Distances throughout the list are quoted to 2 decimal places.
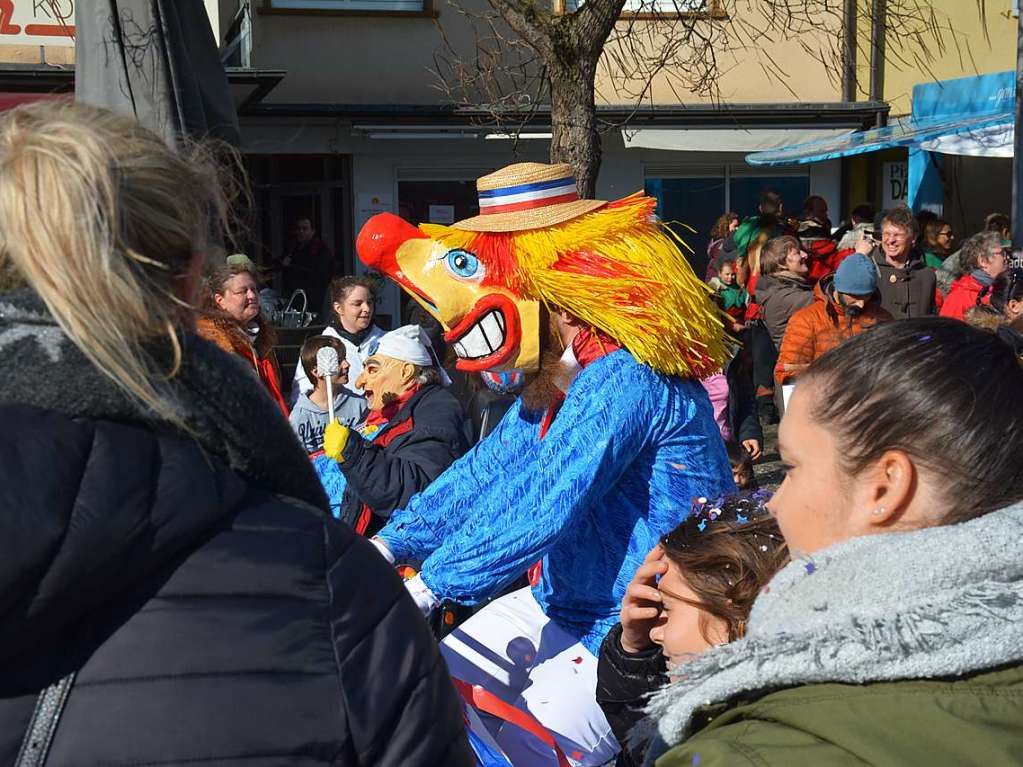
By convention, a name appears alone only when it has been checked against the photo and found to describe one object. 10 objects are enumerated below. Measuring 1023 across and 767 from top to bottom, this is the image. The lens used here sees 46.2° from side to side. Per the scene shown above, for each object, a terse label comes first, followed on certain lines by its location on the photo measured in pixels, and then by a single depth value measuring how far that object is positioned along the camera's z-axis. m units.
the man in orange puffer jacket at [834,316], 6.53
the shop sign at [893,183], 14.21
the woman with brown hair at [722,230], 11.03
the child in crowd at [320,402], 5.41
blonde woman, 1.16
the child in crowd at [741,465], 5.66
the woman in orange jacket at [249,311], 5.31
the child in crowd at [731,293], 9.16
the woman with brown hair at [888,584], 1.26
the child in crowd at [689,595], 2.04
